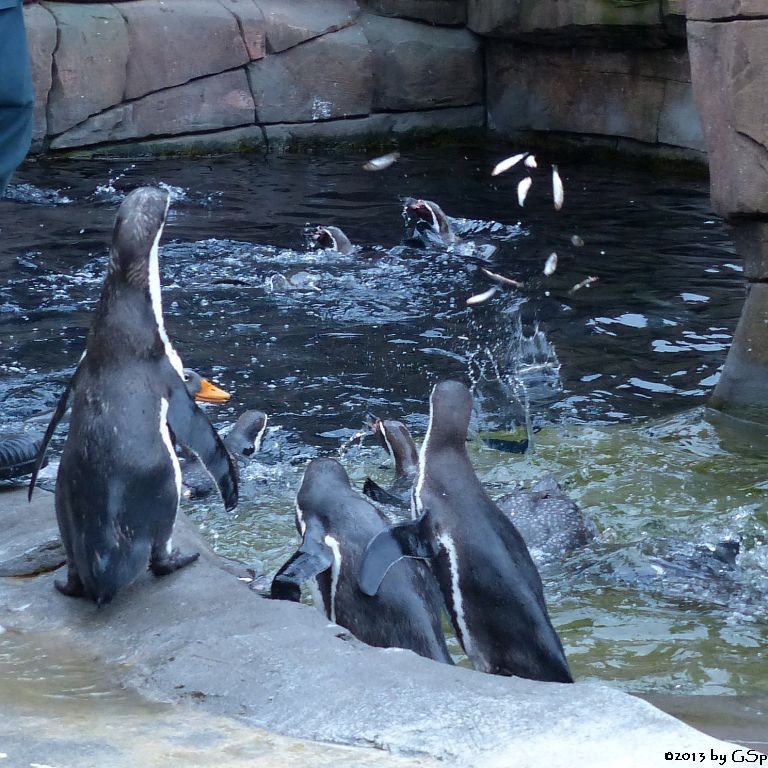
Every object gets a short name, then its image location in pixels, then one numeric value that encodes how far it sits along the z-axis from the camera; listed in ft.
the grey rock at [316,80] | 94.12
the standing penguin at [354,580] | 21.38
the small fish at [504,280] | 56.13
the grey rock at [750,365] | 40.09
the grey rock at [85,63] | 84.53
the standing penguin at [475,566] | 21.89
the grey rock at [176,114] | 87.40
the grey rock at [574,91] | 90.94
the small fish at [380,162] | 67.56
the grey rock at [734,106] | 36.55
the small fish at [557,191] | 53.10
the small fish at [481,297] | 53.47
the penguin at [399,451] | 32.45
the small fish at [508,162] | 51.49
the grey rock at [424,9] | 101.09
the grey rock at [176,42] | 87.97
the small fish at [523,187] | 56.95
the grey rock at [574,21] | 84.28
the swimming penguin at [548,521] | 29.73
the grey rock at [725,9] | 36.14
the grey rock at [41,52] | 82.51
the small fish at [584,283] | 57.09
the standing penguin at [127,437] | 20.42
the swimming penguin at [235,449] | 33.83
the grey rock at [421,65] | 97.91
